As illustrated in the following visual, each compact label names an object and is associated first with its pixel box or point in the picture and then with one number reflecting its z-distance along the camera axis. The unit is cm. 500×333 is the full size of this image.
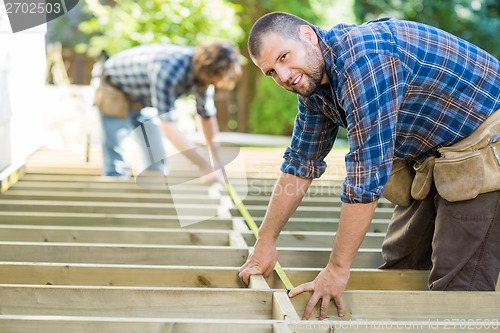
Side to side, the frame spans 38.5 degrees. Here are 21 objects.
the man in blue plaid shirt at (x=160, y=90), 435
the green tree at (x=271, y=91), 1182
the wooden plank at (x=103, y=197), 450
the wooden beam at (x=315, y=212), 432
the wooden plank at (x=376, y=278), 287
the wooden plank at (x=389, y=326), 212
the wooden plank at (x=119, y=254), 310
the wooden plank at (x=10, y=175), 459
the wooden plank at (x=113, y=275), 275
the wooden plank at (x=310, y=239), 357
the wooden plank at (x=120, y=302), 239
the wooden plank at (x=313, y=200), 469
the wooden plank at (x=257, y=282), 260
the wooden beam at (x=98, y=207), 415
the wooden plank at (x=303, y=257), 322
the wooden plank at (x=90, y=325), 205
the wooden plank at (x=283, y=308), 221
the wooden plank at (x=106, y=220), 387
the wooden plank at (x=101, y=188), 480
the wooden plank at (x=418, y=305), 250
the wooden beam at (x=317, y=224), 398
